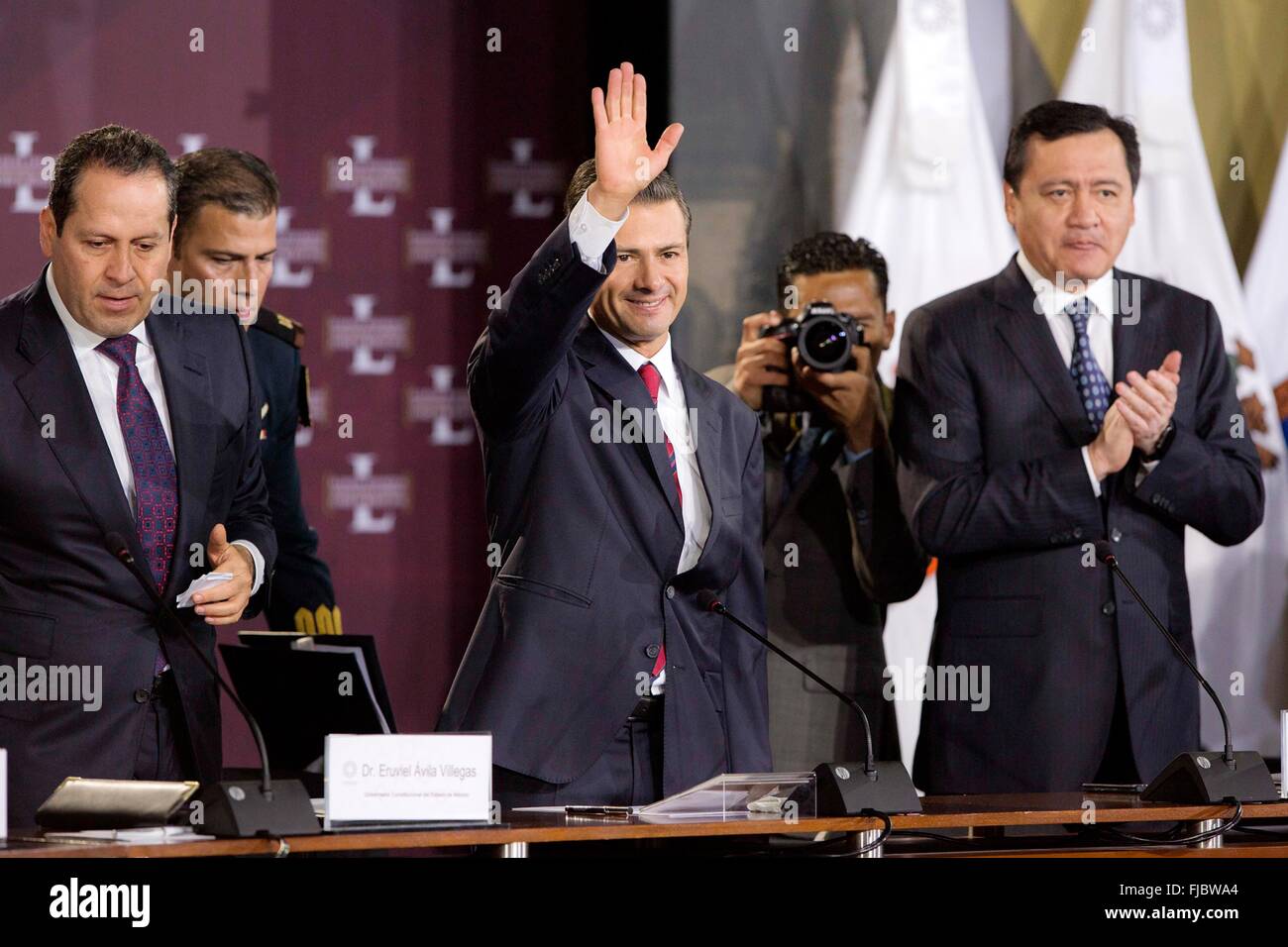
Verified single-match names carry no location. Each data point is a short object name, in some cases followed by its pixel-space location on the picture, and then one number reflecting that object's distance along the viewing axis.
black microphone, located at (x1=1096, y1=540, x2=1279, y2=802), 4.97
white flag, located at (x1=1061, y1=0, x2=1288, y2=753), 8.27
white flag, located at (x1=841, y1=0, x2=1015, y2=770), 8.03
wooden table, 3.98
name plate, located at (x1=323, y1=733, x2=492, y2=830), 4.12
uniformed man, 7.17
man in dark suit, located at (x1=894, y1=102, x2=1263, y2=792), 6.87
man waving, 5.25
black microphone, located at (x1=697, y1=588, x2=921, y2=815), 4.55
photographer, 7.70
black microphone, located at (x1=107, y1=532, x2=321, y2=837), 3.93
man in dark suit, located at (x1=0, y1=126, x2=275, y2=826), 5.23
